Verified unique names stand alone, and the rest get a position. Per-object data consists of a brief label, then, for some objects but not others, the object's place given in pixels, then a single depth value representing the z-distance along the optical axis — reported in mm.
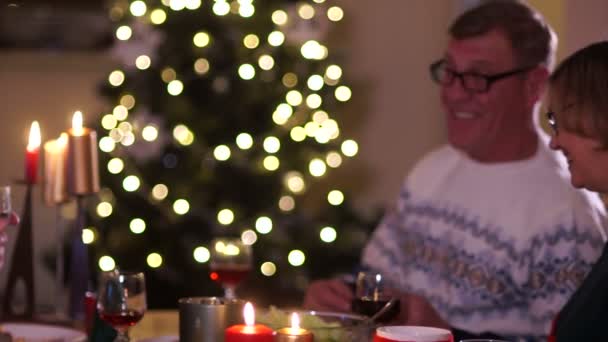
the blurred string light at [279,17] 4535
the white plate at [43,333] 2227
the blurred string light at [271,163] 4527
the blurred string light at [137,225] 4516
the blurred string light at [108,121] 4473
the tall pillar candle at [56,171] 2619
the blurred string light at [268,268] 4578
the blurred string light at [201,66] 4516
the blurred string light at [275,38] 4531
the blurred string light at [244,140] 4516
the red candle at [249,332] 1700
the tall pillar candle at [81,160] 2590
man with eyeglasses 2588
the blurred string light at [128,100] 4508
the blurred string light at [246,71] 4508
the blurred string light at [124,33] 4508
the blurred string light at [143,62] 4512
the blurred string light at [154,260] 4531
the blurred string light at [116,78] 4520
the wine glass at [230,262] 2279
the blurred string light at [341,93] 4594
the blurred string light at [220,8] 4480
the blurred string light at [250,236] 4551
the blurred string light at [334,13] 4637
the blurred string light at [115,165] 4469
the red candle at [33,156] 2588
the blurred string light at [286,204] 4685
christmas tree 4496
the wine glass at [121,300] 1912
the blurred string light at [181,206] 4496
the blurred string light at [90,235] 4482
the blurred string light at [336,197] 4676
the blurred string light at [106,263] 4504
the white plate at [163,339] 2119
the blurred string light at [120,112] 4484
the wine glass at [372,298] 2213
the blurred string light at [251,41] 4527
